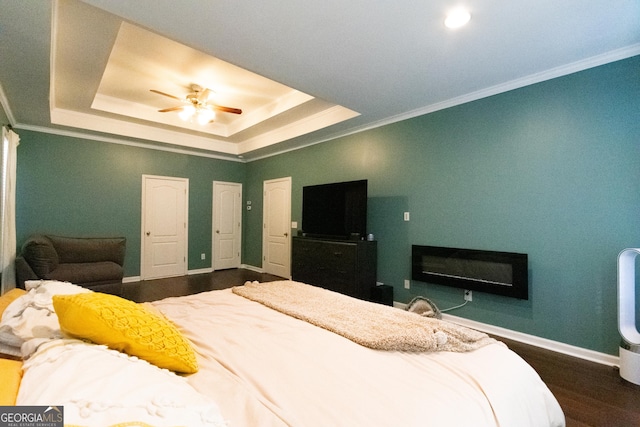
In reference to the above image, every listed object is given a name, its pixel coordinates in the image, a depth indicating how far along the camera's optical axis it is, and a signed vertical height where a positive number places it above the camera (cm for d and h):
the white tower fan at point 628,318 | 217 -76
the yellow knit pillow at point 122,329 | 92 -36
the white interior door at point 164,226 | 559 -15
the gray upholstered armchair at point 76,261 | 365 -60
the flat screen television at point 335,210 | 410 +14
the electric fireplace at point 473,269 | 292 -56
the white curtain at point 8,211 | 346 +9
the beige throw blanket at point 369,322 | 127 -55
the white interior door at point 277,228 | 586 -18
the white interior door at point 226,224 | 654 -12
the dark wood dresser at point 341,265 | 391 -66
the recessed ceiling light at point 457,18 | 205 +146
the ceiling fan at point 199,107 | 388 +153
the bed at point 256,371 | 71 -55
